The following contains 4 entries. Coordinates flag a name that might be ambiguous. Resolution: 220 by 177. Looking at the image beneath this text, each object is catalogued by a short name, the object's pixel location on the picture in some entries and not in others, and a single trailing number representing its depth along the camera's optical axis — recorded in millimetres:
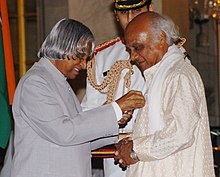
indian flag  5766
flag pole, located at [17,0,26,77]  8773
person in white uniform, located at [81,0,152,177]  5531
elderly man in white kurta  4332
